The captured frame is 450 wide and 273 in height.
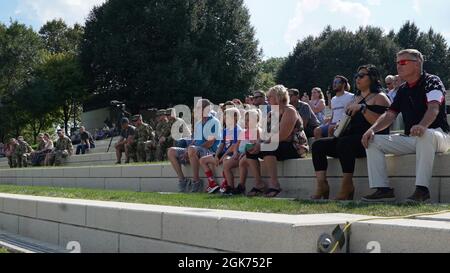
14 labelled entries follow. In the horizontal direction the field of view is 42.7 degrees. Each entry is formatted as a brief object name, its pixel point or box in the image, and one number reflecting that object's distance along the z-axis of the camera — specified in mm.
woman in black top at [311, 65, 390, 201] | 6508
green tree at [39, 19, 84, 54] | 69688
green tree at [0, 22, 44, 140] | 50375
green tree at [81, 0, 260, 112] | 40938
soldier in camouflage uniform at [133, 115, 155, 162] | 15109
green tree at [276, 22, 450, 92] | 50969
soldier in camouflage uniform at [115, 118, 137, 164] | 15875
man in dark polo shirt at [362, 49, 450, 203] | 5789
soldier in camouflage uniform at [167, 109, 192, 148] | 11188
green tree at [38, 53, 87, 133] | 48688
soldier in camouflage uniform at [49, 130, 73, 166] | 22016
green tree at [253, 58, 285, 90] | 46219
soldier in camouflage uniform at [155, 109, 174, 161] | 14018
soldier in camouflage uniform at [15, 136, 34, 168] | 24828
